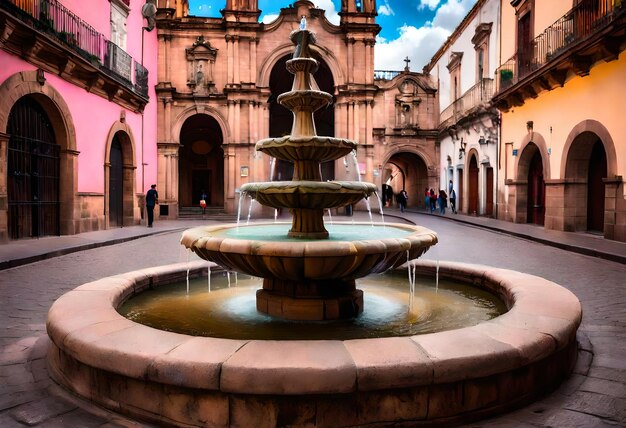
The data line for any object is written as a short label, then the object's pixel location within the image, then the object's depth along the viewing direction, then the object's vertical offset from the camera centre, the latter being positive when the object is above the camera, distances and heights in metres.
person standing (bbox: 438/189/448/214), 26.58 -0.24
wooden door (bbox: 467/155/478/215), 25.55 +0.55
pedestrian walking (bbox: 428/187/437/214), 27.47 -0.19
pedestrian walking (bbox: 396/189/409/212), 28.59 -0.20
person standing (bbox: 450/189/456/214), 27.11 -0.21
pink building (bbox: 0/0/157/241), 11.30 +2.36
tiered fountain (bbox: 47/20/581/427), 2.50 -0.95
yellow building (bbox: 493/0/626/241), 12.03 +2.68
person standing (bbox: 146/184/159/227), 17.34 -0.27
